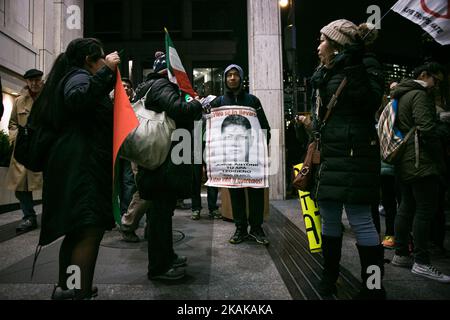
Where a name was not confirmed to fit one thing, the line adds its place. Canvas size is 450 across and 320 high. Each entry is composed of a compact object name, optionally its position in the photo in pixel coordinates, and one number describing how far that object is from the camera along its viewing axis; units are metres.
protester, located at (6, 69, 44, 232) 4.36
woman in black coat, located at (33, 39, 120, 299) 1.78
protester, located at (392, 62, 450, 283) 2.60
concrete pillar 6.98
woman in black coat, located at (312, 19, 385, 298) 2.01
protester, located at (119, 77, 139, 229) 4.52
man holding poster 3.67
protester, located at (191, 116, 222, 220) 5.05
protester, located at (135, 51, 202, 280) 2.39
